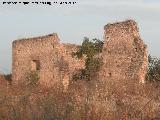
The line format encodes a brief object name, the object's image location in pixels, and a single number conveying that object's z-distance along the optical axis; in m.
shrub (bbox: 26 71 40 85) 23.95
